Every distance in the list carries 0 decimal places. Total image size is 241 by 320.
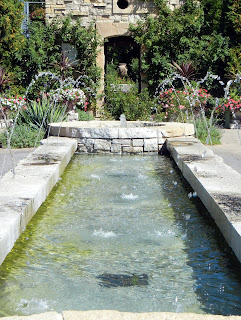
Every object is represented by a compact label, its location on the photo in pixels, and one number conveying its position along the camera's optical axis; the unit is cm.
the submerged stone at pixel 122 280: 304
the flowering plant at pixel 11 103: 1111
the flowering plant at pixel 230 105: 1141
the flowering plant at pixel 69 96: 1143
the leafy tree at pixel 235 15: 1334
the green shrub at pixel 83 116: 1208
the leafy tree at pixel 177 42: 1352
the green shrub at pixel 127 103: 1129
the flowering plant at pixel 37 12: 1878
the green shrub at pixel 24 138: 905
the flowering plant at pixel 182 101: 1095
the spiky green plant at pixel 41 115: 964
